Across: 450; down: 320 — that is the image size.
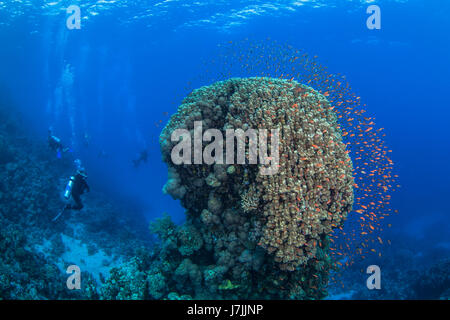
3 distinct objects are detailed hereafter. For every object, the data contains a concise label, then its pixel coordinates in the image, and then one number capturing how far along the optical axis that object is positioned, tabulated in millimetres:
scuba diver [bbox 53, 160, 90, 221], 10967
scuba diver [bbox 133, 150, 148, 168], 27297
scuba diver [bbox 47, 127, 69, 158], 15297
